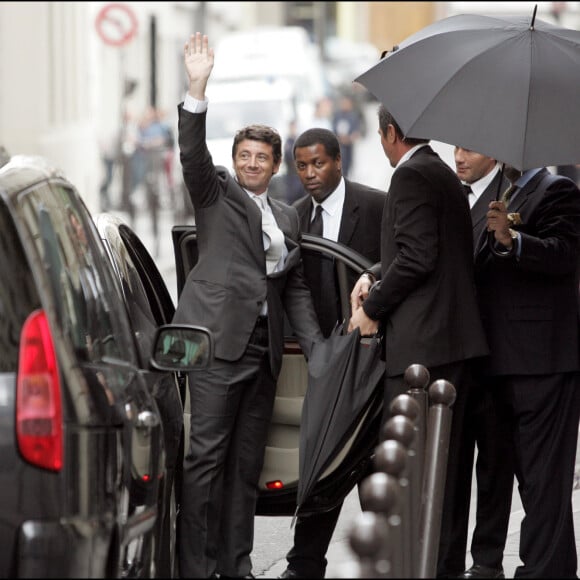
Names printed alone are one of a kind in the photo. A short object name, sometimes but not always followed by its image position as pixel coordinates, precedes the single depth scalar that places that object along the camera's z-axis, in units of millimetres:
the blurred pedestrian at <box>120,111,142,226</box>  52062
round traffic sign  49250
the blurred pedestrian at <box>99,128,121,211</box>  57937
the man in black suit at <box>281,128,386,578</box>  13836
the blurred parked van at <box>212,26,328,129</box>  63937
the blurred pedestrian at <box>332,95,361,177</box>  67250
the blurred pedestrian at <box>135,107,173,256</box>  55312
